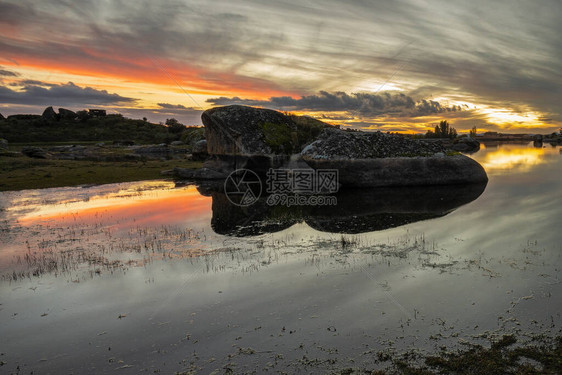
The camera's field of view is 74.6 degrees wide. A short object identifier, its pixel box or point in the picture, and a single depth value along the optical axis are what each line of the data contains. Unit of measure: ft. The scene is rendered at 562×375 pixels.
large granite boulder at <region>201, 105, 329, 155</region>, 73.56
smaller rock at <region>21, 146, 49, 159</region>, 118.73
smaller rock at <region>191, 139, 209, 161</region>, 121.19
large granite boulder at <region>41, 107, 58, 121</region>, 305.73
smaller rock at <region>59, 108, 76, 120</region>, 316.40
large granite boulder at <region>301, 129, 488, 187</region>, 60.13
